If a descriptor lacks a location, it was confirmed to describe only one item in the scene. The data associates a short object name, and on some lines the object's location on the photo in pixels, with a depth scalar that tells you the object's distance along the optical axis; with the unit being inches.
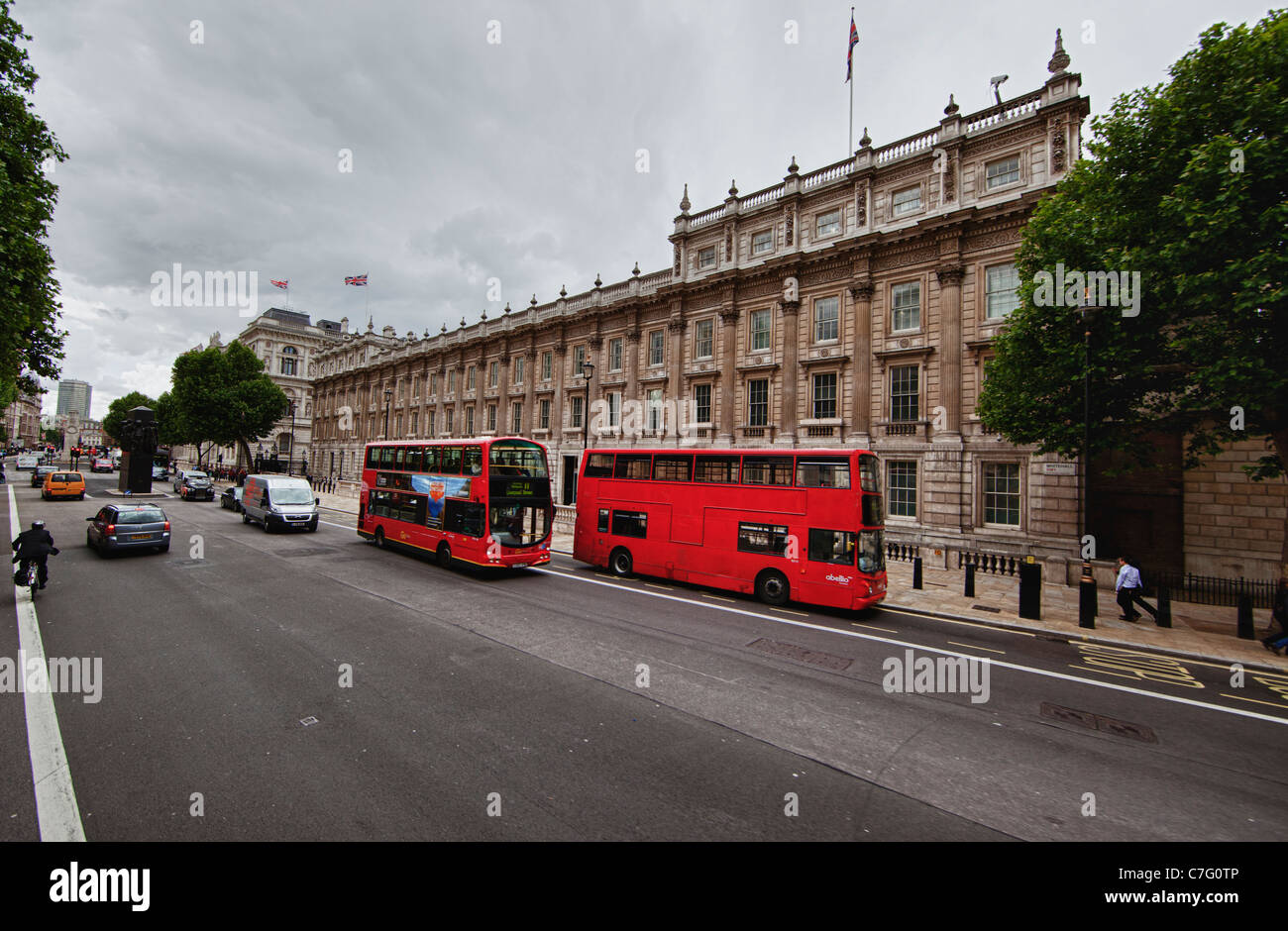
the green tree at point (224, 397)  2138.3
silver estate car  602.5
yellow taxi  1216.8
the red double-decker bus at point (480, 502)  575.8
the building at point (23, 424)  5329.7
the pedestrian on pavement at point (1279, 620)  407.4
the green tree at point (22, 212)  489.1
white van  852.6
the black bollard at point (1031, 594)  500.4
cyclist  424.2
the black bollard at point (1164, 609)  489.4
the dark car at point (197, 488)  1366.9
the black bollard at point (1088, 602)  474.7
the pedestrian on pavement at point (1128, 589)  502.2
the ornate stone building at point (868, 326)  797.2
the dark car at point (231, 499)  1162.5
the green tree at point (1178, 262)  429.7
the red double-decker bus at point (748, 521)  484.7
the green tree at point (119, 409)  3962.6
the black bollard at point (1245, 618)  451.8
